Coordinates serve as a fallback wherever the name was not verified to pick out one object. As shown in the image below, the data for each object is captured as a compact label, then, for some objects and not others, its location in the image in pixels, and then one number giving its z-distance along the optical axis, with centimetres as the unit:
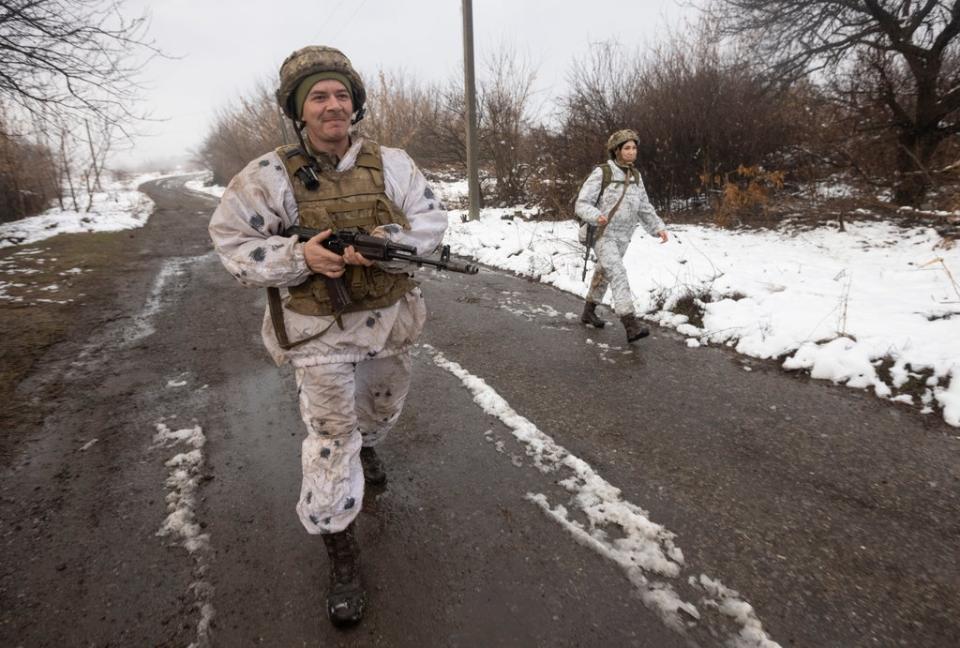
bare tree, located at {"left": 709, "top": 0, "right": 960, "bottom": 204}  791
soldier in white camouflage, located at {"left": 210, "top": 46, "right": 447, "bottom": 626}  191
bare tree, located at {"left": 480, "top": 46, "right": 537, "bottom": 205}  1413
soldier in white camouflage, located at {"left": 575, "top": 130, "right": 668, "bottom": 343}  494
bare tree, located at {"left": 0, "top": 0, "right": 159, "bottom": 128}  650
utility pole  1059
